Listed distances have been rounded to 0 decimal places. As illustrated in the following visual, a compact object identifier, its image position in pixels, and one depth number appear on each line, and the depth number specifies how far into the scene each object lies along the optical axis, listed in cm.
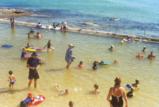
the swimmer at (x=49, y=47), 2339
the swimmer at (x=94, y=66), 1995
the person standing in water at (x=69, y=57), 1972
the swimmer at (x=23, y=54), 2092
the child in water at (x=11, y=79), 1550
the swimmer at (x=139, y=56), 2390
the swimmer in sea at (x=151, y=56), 2398
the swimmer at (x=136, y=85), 1706
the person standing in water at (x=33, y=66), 1539
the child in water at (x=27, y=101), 1380
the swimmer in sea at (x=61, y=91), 1582
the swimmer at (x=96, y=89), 1617
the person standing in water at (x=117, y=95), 1034
